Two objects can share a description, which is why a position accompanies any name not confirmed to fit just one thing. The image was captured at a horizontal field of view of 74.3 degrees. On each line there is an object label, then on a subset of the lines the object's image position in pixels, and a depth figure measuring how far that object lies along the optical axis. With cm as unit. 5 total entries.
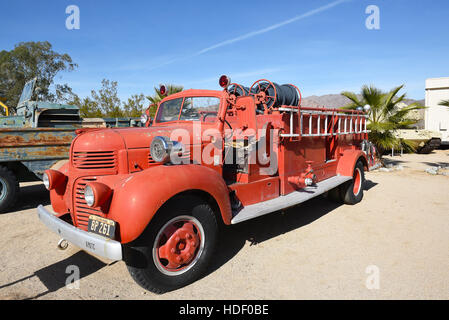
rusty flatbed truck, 547
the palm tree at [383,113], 1034
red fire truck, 254
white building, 1836
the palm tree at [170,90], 1216
